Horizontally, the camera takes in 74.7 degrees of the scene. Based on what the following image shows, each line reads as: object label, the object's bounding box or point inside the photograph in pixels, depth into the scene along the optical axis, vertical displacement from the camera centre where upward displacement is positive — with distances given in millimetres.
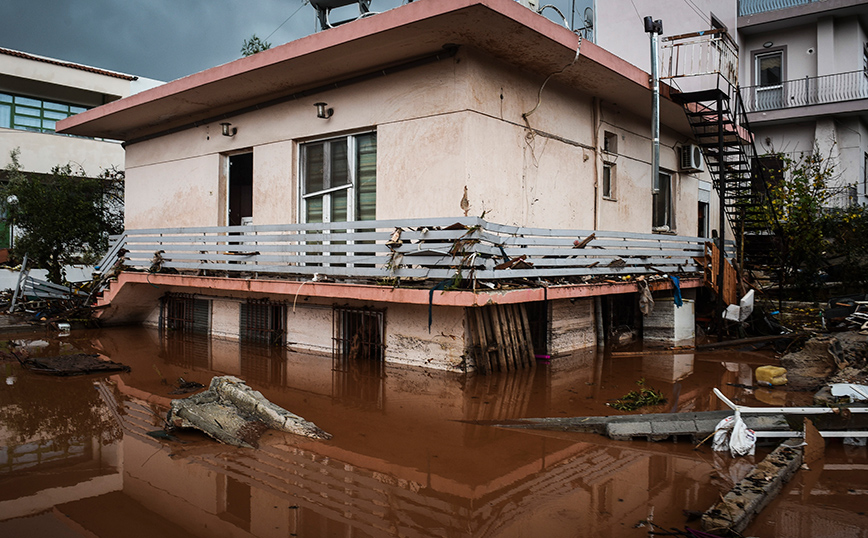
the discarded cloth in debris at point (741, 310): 11336 -764
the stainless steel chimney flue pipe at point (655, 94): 9898 +3193
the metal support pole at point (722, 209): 11295 +1247
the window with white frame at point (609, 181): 11859 +1916
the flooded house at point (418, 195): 8102 +1419
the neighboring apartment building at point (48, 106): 23016 +7348
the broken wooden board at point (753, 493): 3674 -1588
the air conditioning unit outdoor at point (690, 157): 14633 +2973
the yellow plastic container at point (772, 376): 7996 -1463
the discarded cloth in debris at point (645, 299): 10298 -490
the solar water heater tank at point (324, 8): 11513 +5400
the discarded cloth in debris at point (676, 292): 11195 -389
